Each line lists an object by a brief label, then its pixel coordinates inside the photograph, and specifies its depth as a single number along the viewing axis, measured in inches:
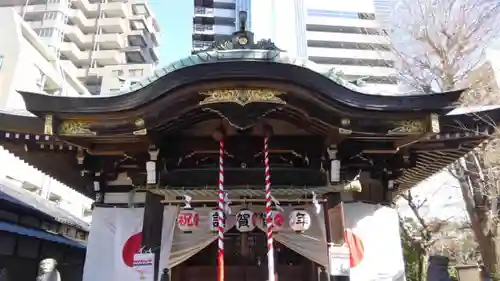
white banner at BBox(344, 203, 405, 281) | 294.2
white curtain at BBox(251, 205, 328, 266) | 277.3
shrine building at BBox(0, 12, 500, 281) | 242.8
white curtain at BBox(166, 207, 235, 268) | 275.8
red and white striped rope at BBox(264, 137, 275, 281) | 238.8
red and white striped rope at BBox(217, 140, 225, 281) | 241.3
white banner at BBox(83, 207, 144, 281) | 294.2
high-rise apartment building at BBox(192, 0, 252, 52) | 2130.9
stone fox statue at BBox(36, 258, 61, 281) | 275.9
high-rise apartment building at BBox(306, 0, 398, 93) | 1966.0
